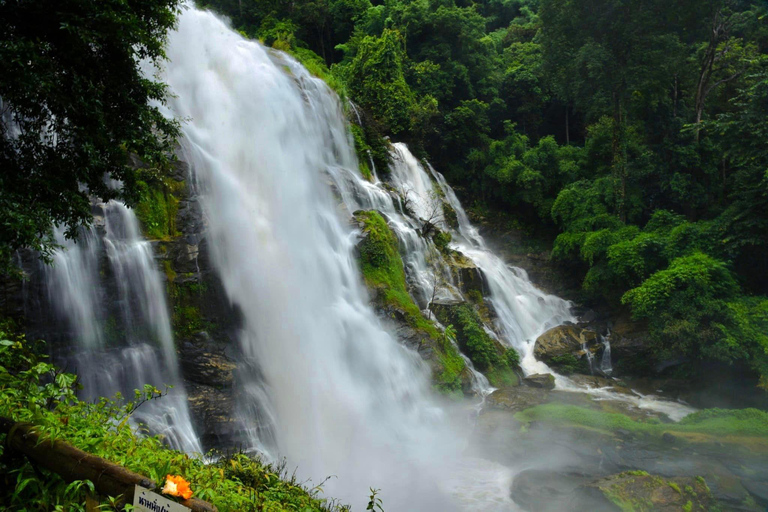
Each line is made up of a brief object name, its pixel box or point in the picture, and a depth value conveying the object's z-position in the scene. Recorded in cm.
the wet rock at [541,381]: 1421
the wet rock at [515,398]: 1232
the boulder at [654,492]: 764
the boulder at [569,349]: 1570
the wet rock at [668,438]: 1052
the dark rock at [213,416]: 880
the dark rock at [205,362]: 936
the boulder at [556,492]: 795
